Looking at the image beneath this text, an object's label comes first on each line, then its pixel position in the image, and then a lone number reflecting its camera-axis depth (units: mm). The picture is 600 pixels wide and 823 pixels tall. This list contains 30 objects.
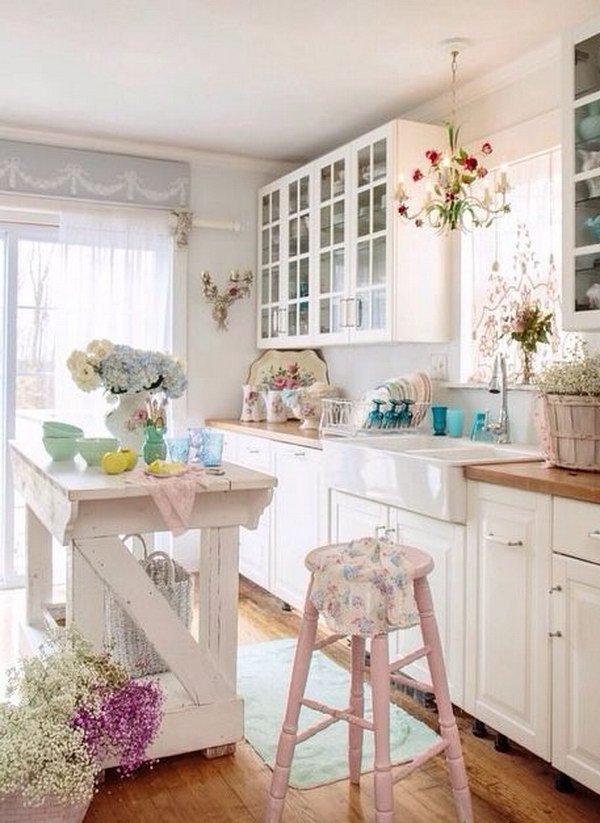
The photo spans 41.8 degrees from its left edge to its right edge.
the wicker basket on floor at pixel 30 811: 1659
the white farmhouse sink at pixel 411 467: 2545
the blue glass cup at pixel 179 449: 2598
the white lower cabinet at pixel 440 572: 2576
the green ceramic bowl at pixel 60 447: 2660
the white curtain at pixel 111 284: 4332
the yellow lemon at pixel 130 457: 2445
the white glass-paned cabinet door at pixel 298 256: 4289
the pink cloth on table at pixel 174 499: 2229
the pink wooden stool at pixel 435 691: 1952
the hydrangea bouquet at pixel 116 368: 2523
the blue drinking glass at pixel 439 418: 3510
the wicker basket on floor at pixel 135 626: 2576
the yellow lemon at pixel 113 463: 2402
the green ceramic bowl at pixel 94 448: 2543
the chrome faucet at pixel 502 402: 3158
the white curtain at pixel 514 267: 3133
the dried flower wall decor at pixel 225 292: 4738
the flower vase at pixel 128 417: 2650
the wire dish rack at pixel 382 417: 3519
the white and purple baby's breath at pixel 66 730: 1593
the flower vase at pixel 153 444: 2570
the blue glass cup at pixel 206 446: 2574
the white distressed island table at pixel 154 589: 2230
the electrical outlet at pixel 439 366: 3625
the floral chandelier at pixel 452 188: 2945
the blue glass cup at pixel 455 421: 3447
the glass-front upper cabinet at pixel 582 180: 2436
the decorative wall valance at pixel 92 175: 4203
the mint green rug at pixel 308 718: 2391
